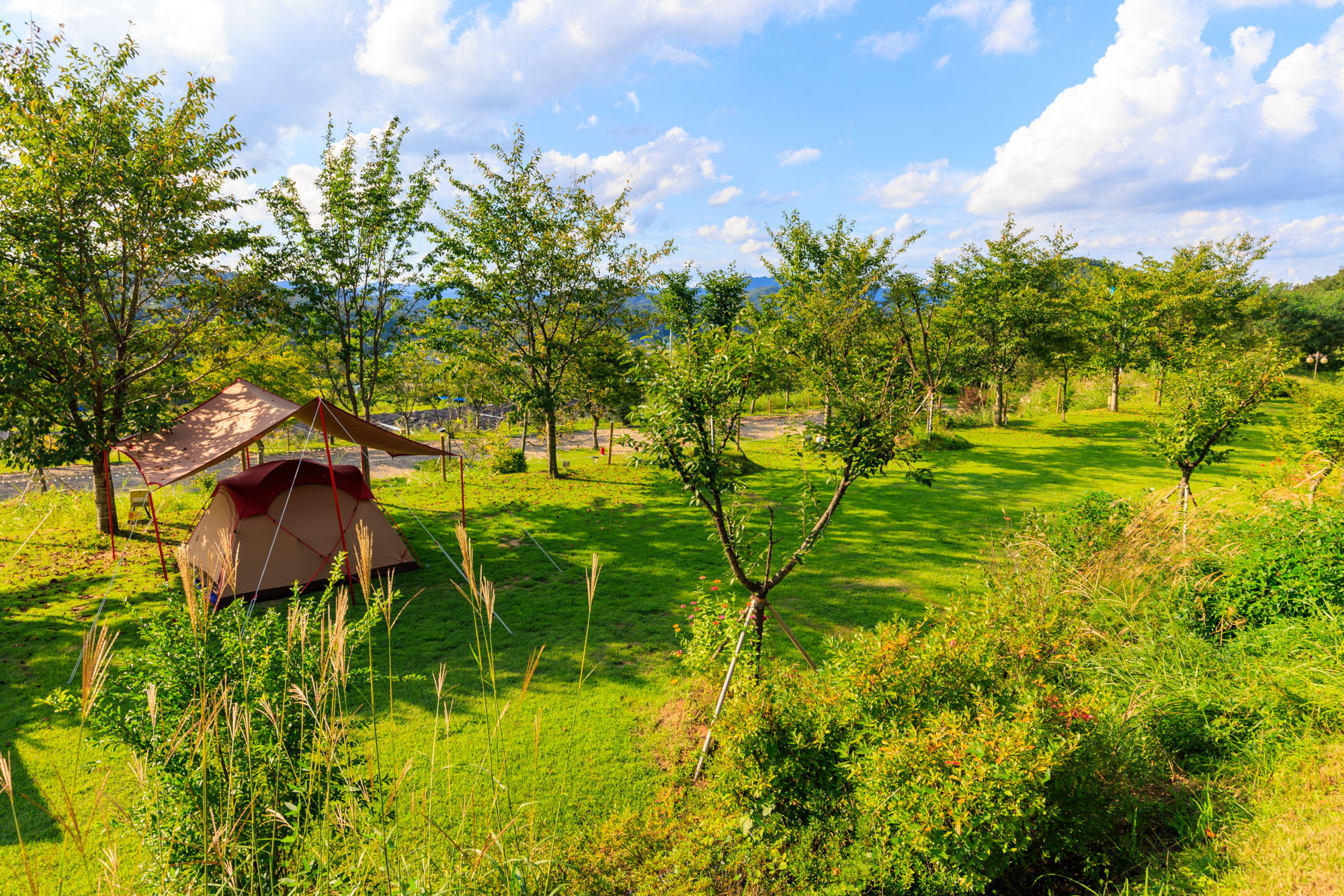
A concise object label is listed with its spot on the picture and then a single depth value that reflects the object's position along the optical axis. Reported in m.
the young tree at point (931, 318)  17.91
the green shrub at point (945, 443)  17.97
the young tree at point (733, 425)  4.35
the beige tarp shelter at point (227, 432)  6.92
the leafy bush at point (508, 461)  15.07
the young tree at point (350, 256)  11.55
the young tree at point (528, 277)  12.94
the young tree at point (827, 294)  15.77
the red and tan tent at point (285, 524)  7.49
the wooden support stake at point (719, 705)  4.32
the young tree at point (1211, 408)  7.63
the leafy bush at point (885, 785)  2.74
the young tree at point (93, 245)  7.55
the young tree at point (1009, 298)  20.05
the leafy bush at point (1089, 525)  6.60
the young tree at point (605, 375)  14.31
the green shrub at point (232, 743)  2.28
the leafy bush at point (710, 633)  4.87
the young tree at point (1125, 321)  21.75
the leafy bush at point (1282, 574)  4.56
